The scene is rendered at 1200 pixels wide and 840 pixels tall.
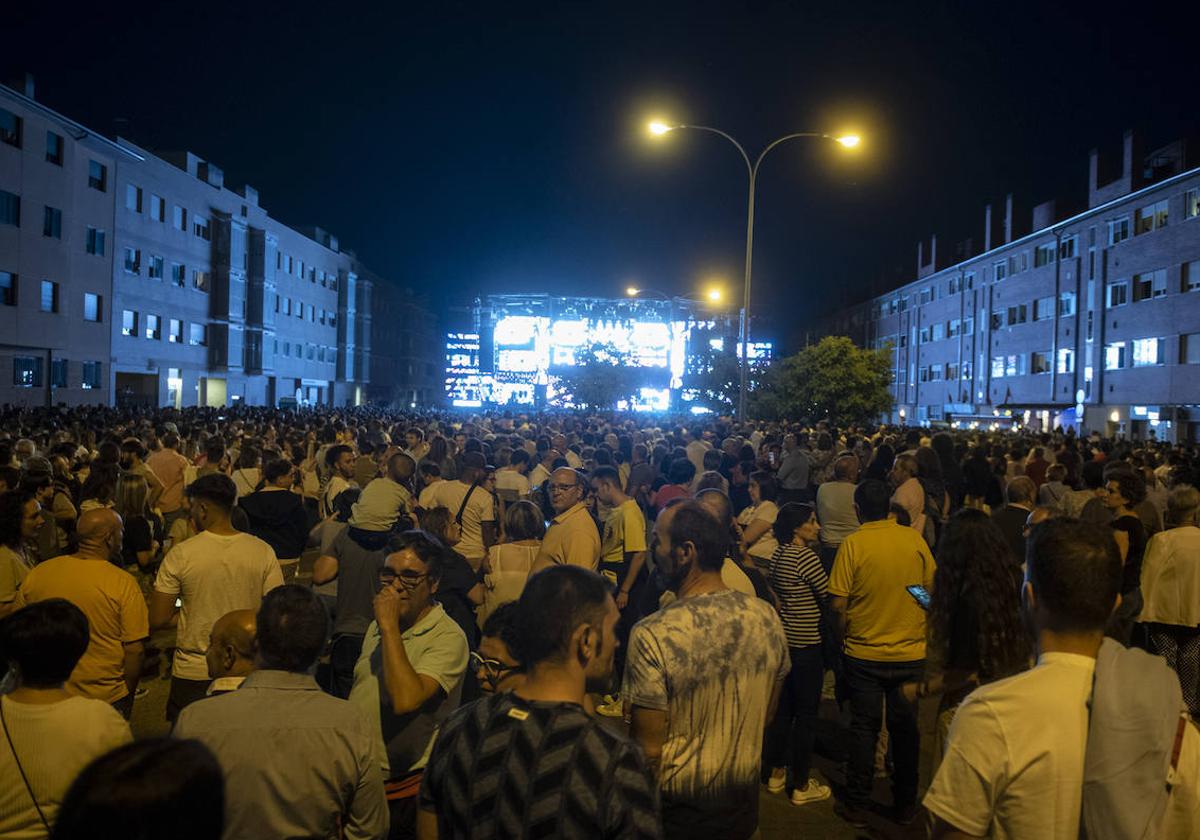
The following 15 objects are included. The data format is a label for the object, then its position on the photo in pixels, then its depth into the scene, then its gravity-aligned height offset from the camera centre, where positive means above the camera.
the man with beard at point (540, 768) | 2.41 -0.88
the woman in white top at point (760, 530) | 7.98 -0.86
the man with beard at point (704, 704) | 3.54 -1.03
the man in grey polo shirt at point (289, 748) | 2.93 -1.04
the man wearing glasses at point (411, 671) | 3.92 -1.06
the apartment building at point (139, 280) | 36.00 +6.22
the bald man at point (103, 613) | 4.62 -1.01
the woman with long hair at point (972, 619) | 4.34 -0.84
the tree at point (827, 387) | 37.47 +1.70
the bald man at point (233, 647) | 3.77 -0.93
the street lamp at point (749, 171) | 20.20 +6.05
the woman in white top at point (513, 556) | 6.54 -0.95
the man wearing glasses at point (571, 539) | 6.74 -0.83
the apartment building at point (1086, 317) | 40.28 +6.32
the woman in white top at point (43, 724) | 3.05 -1.04
